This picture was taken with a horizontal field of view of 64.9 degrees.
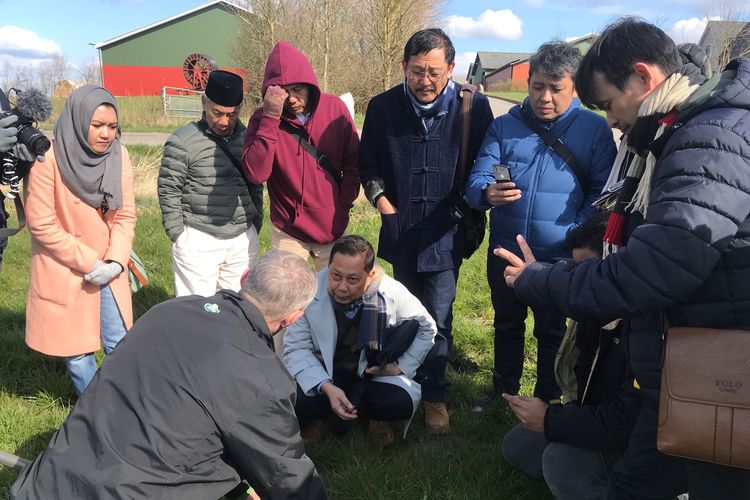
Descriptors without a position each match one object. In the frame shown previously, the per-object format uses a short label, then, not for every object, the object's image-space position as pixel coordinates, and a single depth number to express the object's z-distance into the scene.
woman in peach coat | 3.21
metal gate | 25.06
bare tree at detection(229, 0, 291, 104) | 19.55
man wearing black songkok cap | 3.71
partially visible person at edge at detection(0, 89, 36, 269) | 3.02
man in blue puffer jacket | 3.06
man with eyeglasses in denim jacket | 3.34
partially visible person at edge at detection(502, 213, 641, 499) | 2.35
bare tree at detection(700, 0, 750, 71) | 17.29
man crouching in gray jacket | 1.89
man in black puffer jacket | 1.60
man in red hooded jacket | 3.56
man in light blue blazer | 3.23
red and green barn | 36.72
